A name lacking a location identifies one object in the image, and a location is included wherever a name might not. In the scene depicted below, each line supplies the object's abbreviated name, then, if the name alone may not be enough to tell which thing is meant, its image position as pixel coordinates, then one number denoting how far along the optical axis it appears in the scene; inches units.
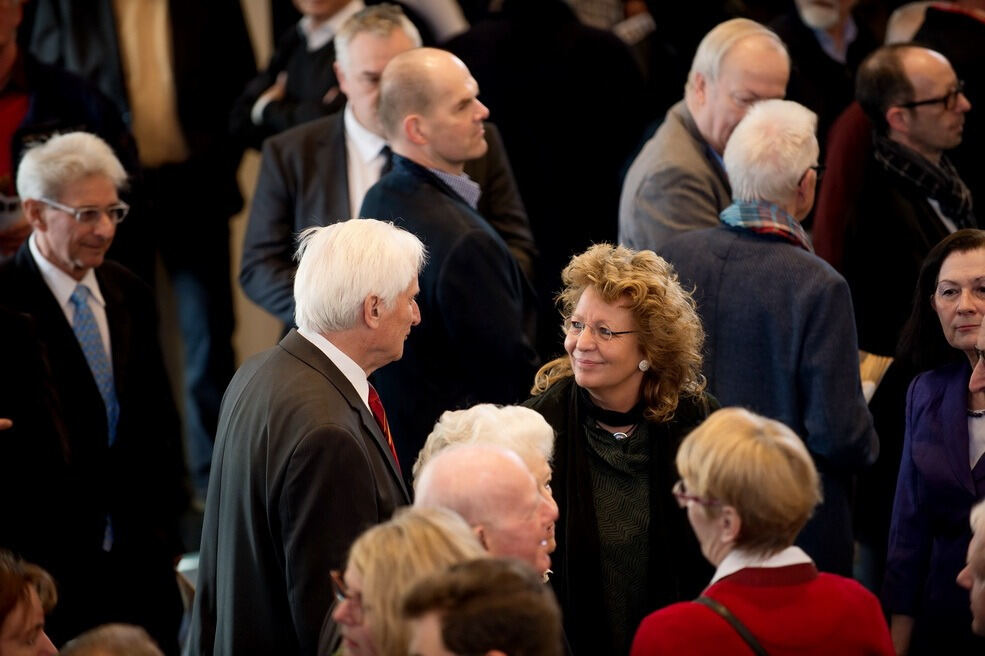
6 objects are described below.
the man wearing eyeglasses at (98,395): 337.4
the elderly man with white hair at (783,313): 314.2
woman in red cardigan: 207.2
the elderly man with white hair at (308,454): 244.7
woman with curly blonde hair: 274.1
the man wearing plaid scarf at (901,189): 381.7
